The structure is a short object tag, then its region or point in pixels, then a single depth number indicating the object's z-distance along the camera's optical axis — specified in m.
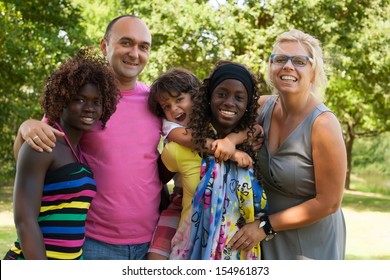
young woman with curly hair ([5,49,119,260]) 2.92
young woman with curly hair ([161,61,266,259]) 3.35
